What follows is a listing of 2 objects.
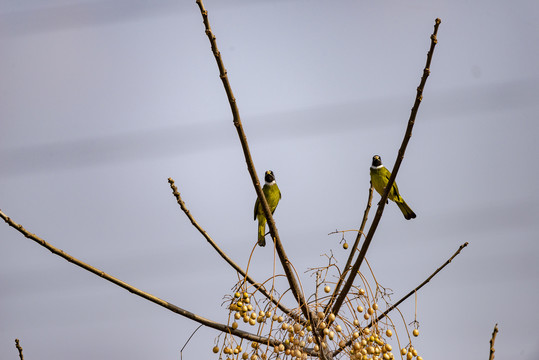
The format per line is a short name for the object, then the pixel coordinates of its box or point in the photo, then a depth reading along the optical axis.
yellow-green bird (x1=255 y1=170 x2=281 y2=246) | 14.09
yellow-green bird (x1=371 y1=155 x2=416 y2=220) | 13.38
